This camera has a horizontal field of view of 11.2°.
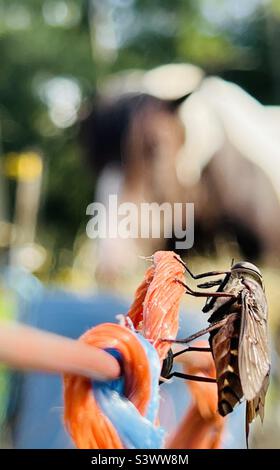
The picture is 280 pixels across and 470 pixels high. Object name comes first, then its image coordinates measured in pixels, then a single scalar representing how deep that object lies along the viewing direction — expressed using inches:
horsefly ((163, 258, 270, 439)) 8.6
